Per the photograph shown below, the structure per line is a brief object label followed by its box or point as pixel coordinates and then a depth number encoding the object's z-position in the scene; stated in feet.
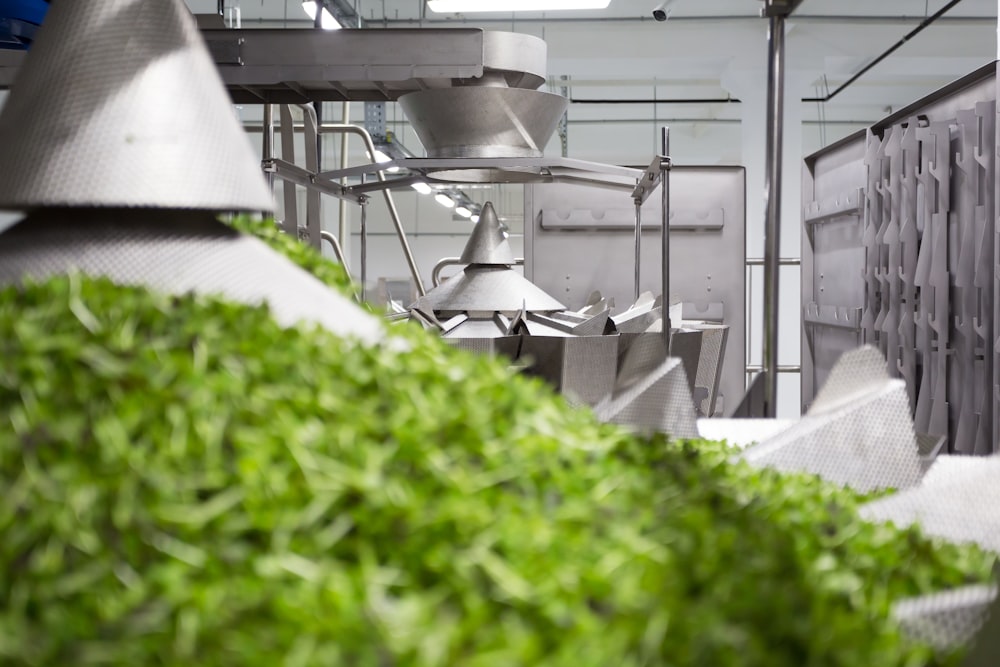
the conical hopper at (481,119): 7.91
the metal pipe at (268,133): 8.45
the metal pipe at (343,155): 12.75
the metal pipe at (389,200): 11.40
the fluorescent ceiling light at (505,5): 14.69
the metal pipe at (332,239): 10.96
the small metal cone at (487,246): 10.27
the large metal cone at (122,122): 3.26
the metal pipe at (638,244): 10.65
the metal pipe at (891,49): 21.23
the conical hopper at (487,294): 9.74
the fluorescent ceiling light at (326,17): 14.62
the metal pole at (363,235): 10.82
